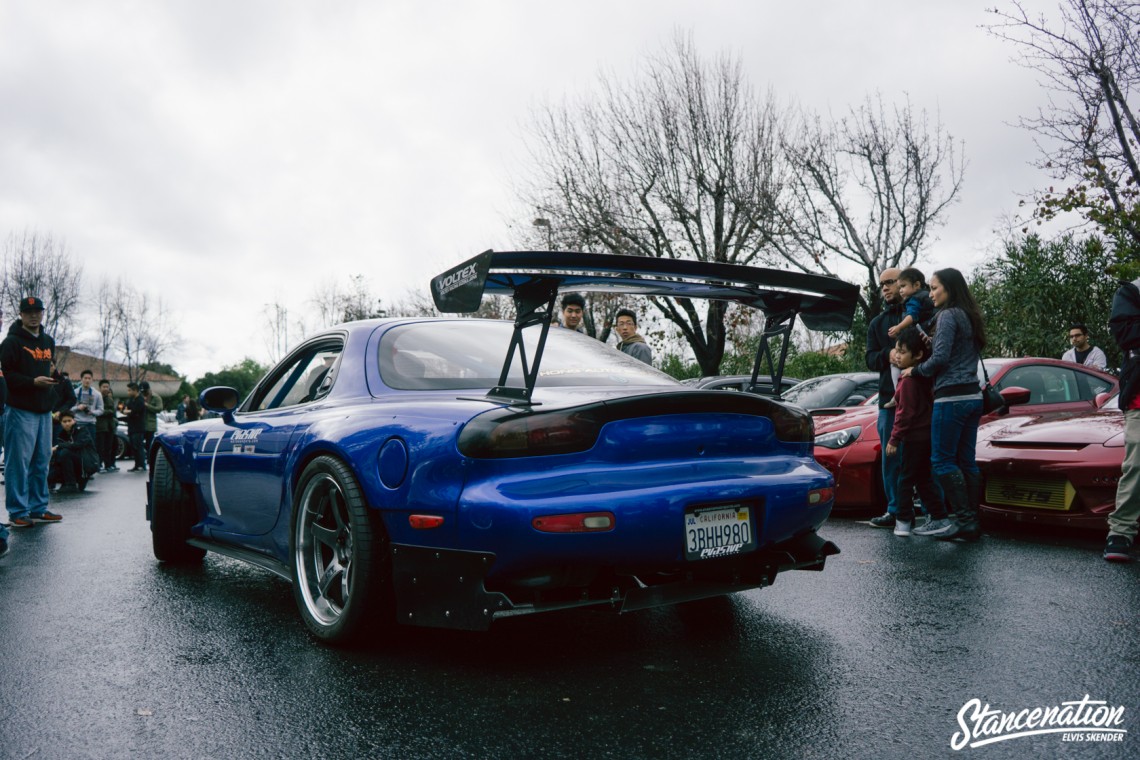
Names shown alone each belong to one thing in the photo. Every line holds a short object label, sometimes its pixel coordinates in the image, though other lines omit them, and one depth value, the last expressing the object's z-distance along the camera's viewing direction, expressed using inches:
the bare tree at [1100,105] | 473.7
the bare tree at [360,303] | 1926.7
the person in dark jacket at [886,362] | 241.1
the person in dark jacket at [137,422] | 625.6
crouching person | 440.5
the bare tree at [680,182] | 797.2
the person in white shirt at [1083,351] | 382.9
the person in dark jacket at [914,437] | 227.6
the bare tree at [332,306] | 1966.0
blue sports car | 111.6
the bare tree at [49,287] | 1640.0
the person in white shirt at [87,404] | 566.6
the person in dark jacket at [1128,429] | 187.5
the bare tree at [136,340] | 2014.0
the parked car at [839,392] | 320.2
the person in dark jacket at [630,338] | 281.7
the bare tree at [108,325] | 1979.6
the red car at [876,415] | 265.4
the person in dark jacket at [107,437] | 609.9
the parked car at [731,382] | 420.2
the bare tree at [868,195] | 799.1
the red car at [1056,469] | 211.6
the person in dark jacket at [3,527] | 217.3
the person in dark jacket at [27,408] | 273.6
